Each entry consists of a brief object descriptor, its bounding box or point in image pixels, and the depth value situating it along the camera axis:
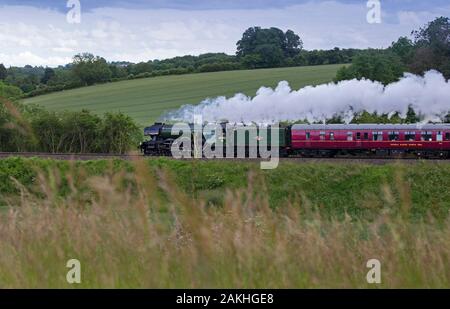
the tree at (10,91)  65.16
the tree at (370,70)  67.00
